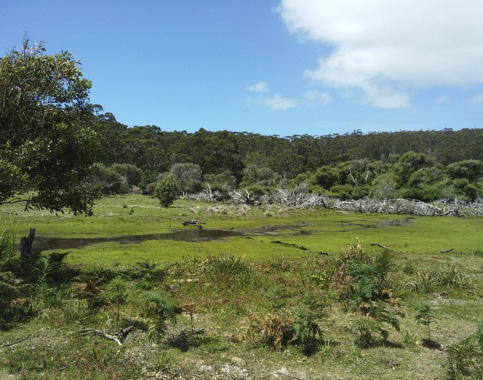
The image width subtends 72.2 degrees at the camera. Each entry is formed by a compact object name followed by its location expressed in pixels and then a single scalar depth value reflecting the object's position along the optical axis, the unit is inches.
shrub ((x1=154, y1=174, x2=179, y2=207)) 1813.5
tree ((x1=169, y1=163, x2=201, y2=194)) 2795.3
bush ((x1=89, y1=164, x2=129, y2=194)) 2484.0
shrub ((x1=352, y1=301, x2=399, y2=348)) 289.4
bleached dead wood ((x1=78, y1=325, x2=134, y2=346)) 289.3
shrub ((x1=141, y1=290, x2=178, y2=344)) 273.3
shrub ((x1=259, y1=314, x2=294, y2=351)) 285.1
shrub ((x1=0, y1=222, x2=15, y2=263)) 448.3
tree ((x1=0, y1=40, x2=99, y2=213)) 399.2
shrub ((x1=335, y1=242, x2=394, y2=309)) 381.1
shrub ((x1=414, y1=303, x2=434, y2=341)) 303.1
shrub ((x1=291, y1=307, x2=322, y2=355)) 274.7
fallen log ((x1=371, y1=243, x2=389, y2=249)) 857.9
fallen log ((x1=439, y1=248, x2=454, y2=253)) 812.0
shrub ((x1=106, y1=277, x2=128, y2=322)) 327.6
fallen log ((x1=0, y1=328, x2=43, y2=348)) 271.0
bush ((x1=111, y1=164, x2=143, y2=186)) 3068.4
